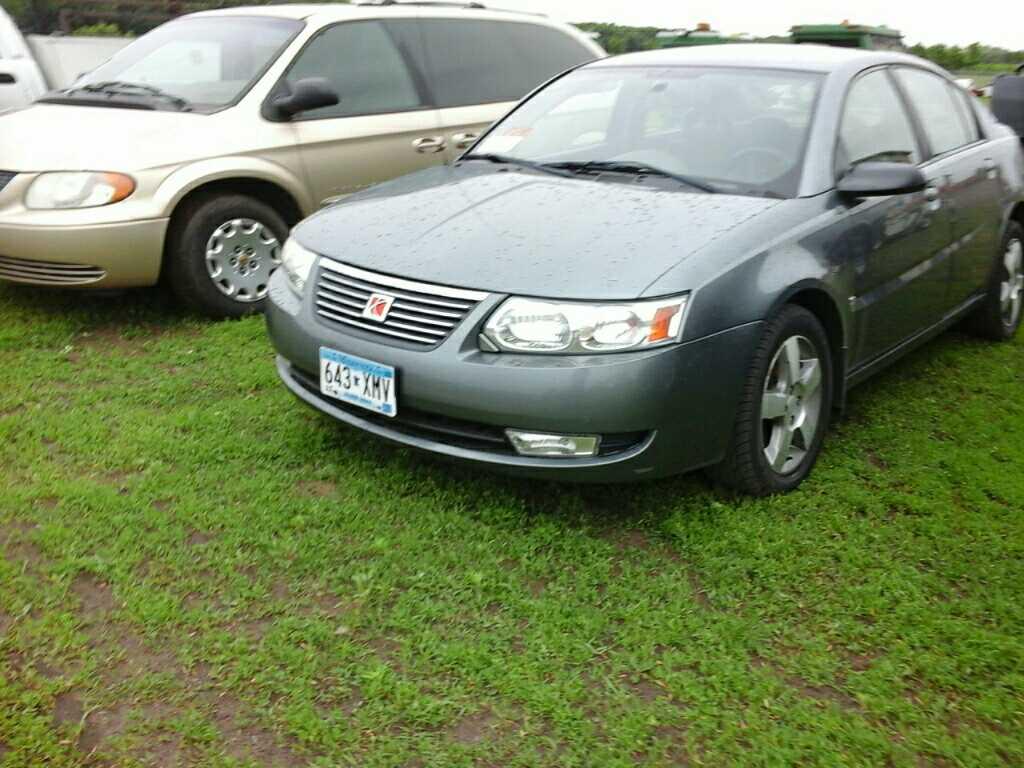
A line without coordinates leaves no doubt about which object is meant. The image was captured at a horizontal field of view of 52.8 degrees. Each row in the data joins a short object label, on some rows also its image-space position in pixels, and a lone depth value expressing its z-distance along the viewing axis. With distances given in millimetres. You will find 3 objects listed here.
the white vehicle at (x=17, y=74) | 8008
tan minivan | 5016
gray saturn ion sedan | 3125
